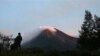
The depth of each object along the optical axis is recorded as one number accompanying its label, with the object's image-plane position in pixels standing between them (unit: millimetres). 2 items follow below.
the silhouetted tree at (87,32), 25052
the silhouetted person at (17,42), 11925
